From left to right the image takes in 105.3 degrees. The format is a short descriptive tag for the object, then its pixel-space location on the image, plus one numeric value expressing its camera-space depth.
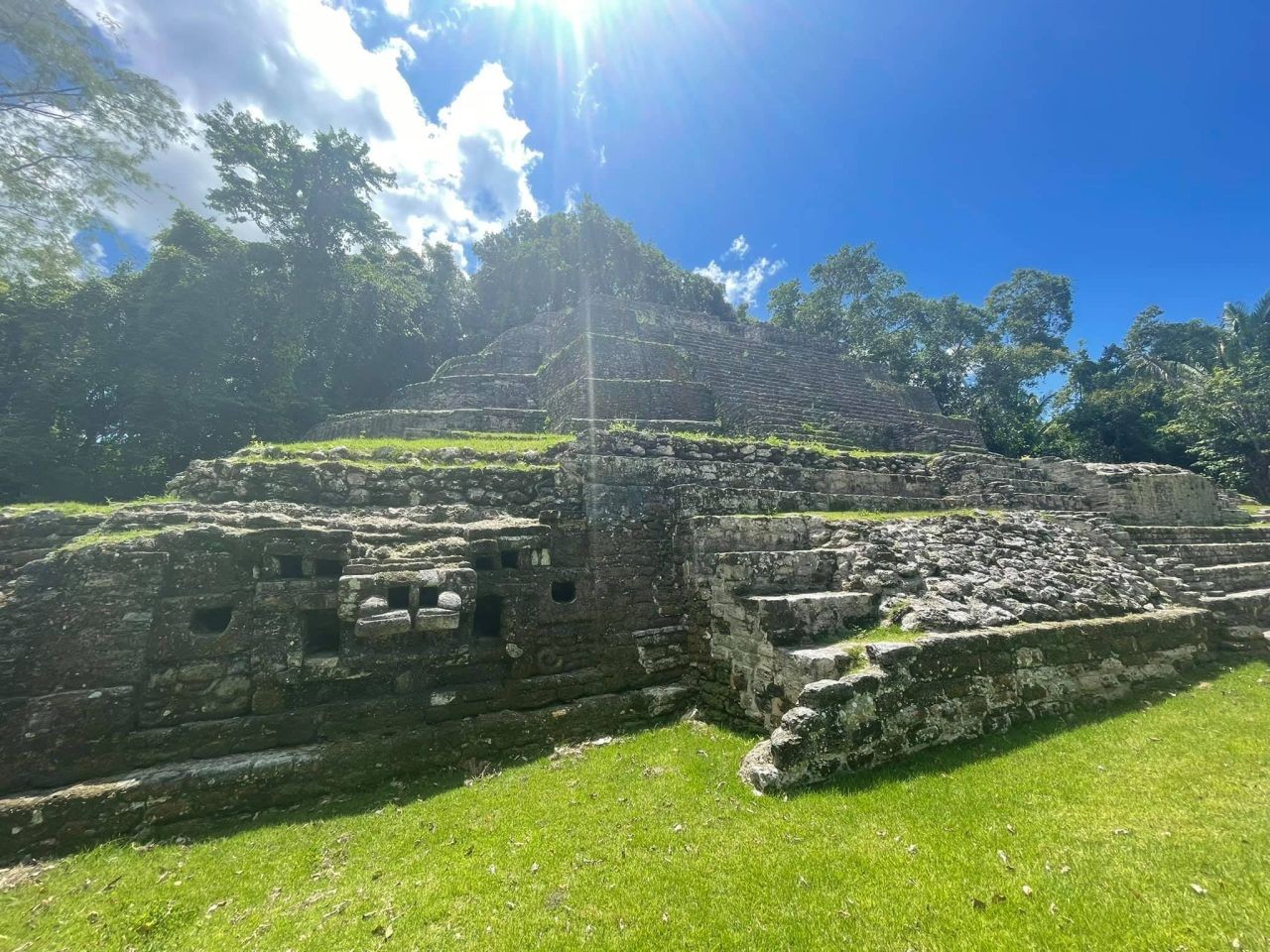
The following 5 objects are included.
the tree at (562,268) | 34.38
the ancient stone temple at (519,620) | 4.74
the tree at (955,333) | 34.16
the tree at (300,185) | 22.55
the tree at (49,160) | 7.16
